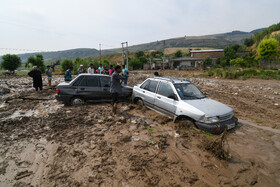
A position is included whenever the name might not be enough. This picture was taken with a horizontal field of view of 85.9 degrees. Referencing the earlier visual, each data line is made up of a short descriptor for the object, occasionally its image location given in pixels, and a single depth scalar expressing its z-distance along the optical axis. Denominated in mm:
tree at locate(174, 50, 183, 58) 70250
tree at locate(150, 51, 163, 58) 77488
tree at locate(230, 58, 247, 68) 30289
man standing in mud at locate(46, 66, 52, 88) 10384
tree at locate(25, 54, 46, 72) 42334
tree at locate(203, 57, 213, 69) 47544
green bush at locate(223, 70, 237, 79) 17766
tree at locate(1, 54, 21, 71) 39531
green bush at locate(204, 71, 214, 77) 20938
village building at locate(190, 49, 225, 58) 60812
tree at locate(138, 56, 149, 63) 54150
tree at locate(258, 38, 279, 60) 38656
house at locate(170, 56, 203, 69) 47375
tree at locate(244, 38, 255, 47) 65938
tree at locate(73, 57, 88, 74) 31155
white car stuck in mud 4004
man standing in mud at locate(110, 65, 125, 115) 5304
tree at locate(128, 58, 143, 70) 50156
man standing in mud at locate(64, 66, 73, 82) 8489
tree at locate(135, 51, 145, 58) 68131
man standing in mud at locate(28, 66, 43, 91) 9344
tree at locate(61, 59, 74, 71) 37828
